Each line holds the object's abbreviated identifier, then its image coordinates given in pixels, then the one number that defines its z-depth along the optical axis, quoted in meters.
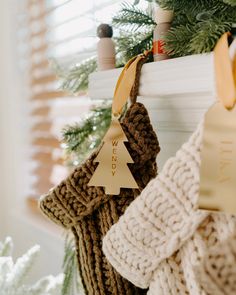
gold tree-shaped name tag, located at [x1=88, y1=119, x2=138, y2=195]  0.64
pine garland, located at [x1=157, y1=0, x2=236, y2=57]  0.53
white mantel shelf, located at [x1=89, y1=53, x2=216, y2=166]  0.54
